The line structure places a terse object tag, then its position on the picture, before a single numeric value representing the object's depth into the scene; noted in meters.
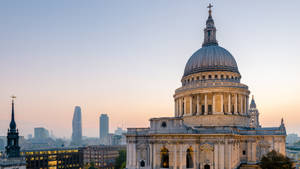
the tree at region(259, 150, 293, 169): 51.00
